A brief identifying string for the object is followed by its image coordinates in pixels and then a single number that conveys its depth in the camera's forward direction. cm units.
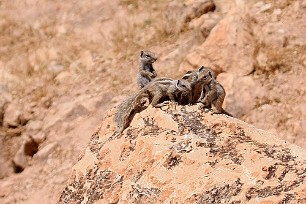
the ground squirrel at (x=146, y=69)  1923
